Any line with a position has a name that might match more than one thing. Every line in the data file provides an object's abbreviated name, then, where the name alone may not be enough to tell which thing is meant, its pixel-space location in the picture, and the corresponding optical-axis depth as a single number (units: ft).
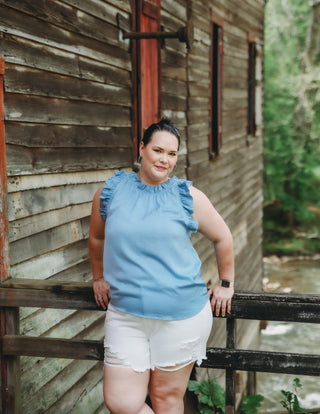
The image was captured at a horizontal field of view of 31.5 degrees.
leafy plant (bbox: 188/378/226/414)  12.26
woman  7.53
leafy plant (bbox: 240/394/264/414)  12.09
